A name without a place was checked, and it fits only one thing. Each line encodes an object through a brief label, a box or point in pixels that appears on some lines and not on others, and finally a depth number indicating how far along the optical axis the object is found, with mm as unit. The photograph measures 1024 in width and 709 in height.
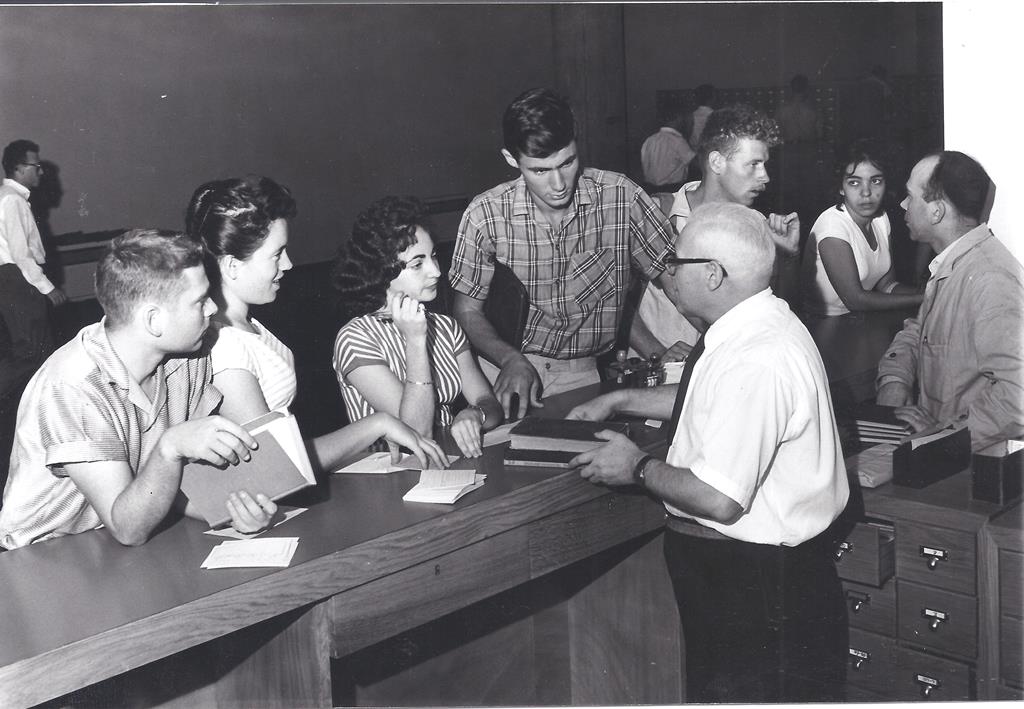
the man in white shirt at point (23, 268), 2572
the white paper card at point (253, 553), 1945
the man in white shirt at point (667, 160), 5207
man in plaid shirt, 3561
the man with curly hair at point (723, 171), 3629
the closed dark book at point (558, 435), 2525
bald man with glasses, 2076
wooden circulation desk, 1761
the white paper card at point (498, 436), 2705
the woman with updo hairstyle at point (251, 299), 2398
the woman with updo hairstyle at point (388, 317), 2707
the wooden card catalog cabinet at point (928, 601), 2596
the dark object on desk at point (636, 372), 3150
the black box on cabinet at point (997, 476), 2582
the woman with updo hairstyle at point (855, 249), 3834
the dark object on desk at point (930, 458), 2766
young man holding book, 2010
